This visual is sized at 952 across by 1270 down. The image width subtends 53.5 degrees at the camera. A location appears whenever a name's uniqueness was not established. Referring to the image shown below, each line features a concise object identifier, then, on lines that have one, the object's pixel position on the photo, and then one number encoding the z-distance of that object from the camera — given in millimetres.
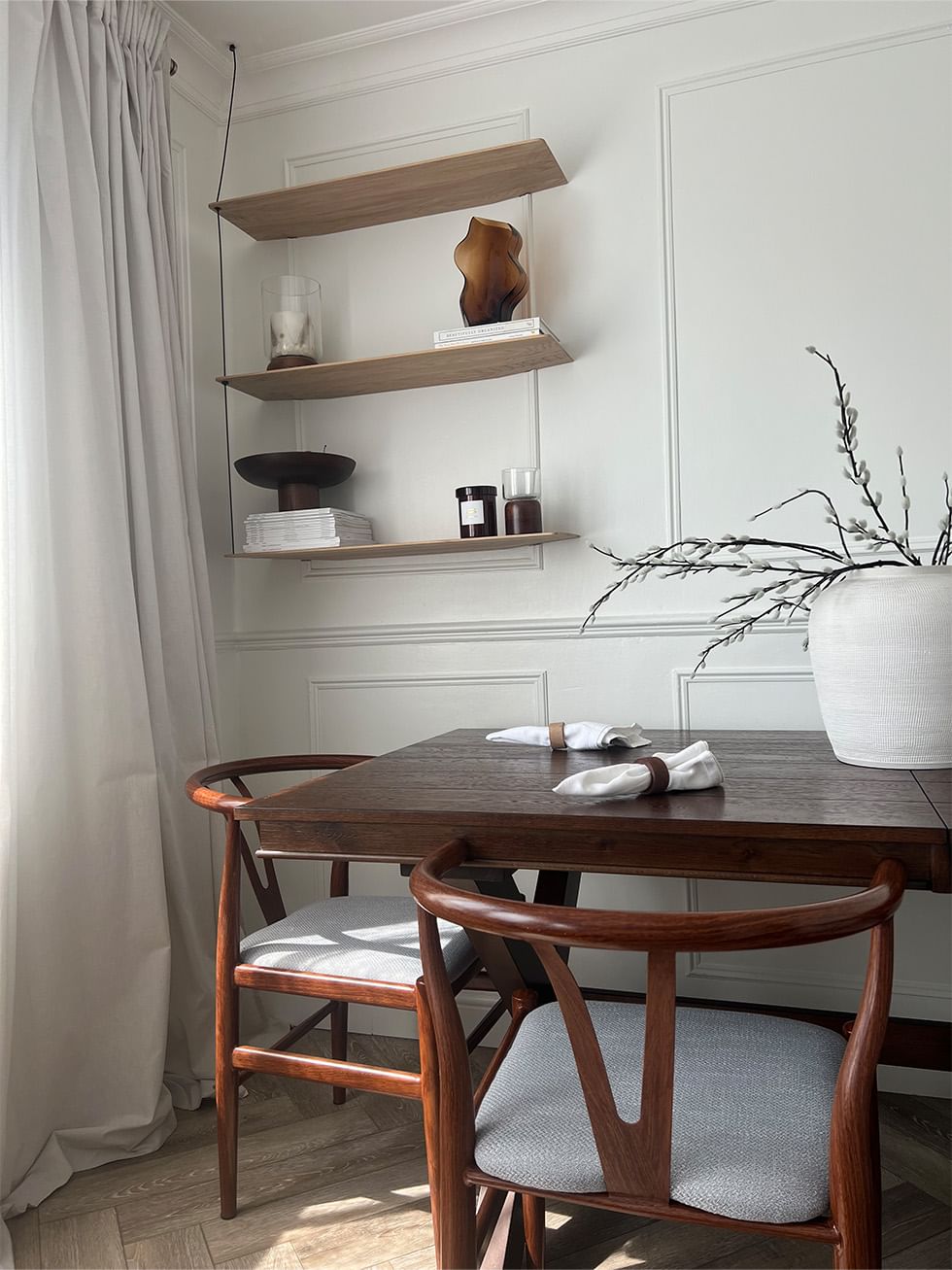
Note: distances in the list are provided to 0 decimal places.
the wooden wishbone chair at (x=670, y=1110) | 931
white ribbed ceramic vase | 1521
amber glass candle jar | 2320
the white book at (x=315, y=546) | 2414
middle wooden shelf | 2273
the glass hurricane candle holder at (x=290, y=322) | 2518
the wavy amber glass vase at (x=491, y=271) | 2291
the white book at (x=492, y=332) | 2203
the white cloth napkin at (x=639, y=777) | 1396
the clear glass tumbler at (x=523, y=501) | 2305
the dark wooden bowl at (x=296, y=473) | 2445
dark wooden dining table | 1215
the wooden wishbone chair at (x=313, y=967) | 1647
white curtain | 1896
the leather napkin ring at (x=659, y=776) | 1437
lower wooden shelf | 2291
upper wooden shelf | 2281
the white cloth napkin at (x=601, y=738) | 1815
